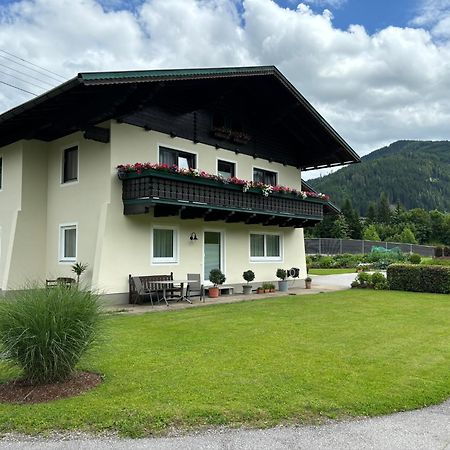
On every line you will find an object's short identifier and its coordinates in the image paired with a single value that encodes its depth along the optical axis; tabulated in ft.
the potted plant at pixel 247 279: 56.70
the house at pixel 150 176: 44.21
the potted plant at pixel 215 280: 51.59
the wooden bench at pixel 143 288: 44.86
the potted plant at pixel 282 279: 60.75
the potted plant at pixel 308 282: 64.75
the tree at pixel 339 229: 219.00
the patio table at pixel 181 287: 44.88
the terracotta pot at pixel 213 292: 52.54
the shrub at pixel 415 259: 85.12
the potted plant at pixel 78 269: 44.34
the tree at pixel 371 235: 223.71
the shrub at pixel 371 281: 62.51
